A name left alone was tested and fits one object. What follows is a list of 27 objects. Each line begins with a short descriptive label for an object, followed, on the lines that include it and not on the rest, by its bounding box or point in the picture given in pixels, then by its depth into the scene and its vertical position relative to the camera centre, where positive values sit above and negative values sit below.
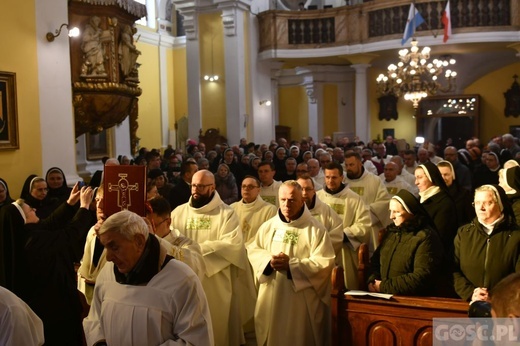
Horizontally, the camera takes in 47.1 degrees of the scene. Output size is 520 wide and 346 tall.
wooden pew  4.11 -1.26
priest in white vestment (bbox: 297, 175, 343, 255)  5.88 -0.72
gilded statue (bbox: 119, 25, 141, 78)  8.52 +1.37
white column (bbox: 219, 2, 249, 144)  17.44 +2.17
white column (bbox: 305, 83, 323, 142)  22.58 +1.29
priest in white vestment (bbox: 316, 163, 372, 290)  6.49 -0.82
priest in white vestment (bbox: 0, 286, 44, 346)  2.72 -0.80
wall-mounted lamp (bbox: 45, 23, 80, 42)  7.78 +1.52
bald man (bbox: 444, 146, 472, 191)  9.63 -0.50
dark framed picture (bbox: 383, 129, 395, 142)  23.02 +0.32
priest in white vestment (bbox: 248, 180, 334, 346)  4.96 -1.17
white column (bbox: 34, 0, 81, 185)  7.84 +0.82
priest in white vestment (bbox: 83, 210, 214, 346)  2.91 -0.73
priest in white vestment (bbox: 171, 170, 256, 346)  5.34 -0.91
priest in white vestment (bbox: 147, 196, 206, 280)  4.19 -0.67
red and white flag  15.88 +3.16
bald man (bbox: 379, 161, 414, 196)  8.56 -0.58
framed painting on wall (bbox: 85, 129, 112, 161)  14.39 +0.06
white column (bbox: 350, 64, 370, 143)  19.71 +1.21
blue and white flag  16.08 +3.19
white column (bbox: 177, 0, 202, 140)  17.89 +2.57
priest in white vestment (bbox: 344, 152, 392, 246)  7.41 -0.63
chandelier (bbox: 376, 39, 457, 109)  15.75 +1.79
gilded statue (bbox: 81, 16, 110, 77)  8.20 +1.42
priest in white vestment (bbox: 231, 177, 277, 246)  6.38 -0.73
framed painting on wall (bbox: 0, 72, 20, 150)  7.29 +0.47
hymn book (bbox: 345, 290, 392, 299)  4.28 -1.12
